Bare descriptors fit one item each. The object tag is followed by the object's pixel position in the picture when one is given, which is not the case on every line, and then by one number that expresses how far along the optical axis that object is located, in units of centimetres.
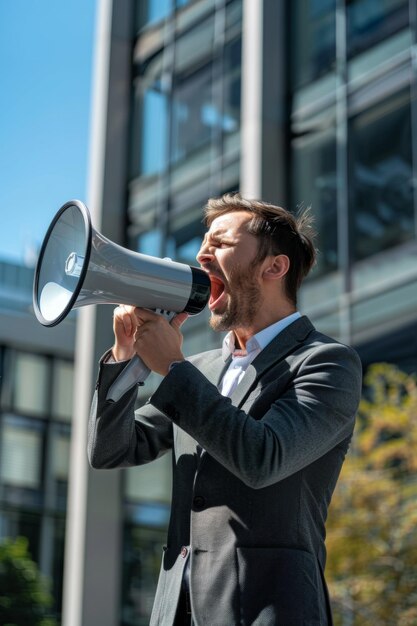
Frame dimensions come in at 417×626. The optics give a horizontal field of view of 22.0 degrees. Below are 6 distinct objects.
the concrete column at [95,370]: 1254
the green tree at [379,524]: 863
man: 219
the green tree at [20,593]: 779
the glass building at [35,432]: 1780
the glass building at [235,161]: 966
